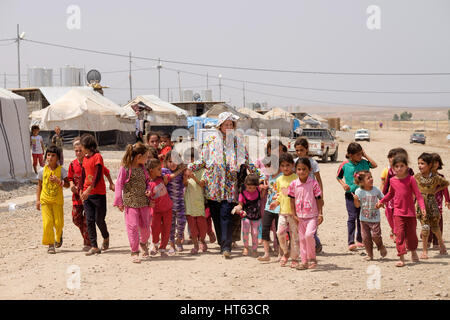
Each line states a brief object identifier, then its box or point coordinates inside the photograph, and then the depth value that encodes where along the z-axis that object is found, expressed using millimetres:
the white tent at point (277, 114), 61469
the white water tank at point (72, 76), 43406
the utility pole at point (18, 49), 43434
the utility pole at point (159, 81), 64375
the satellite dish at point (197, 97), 61019
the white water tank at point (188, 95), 61875
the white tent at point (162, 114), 40906
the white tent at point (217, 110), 46188
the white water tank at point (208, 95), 65075
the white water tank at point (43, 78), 43656
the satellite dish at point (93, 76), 42656
